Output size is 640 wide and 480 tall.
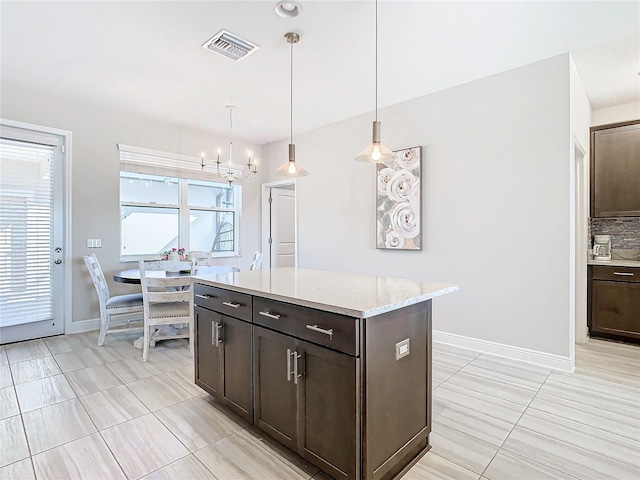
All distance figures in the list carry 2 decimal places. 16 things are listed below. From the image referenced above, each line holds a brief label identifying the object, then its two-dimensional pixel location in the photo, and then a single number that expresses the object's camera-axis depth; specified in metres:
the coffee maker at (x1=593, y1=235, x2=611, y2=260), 4.11
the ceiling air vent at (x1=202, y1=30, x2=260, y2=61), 2.68
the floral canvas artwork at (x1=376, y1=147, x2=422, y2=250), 3.88
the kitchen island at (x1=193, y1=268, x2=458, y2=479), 1.47
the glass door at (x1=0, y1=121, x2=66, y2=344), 3.66
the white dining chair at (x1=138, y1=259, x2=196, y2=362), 3.20
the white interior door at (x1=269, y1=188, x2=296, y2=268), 6.19
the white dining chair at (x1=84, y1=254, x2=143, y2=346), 3.67
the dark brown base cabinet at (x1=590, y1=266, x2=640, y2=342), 3.56
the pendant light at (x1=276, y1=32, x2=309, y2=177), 2.67
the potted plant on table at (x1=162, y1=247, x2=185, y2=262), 4.11
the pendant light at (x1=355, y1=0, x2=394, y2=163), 2.27
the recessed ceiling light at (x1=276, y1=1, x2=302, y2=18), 2.31
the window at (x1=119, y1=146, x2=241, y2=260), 4.64
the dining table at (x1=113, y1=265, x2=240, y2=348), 3.55
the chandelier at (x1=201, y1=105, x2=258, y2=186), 5.43
